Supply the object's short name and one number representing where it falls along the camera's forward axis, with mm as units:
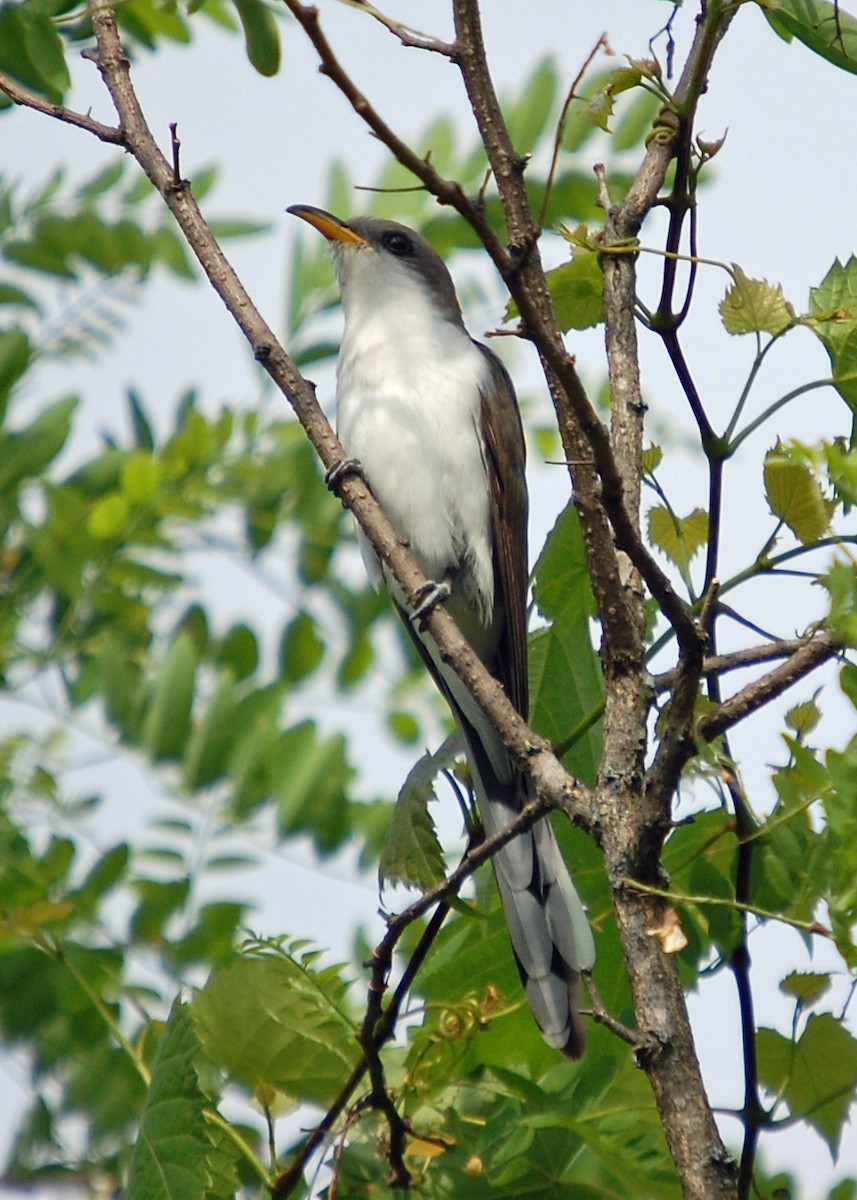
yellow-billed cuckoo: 8422
